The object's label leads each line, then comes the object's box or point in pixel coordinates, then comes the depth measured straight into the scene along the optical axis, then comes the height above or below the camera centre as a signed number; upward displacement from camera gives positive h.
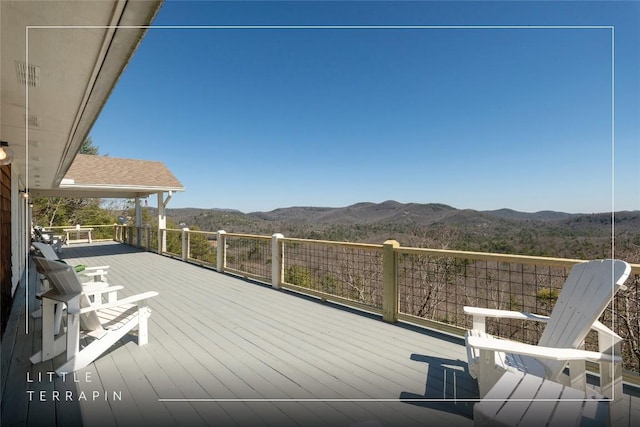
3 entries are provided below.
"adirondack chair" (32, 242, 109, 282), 3.84 -0.76
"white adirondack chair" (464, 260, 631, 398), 1.66 -0.72
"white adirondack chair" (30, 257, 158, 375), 2.59 -0.99
